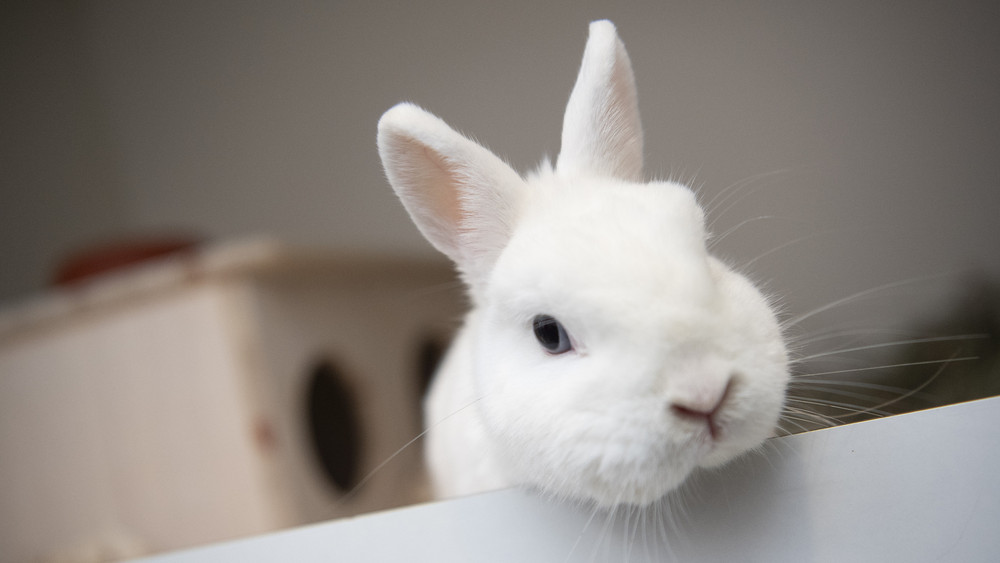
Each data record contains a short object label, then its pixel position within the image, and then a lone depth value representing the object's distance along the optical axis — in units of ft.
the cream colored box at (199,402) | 2.64
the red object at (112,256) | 3.04
